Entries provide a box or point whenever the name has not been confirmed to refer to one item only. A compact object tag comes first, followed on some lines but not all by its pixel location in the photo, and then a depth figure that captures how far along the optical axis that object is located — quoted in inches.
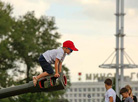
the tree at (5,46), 1973.4
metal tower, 2214.2
